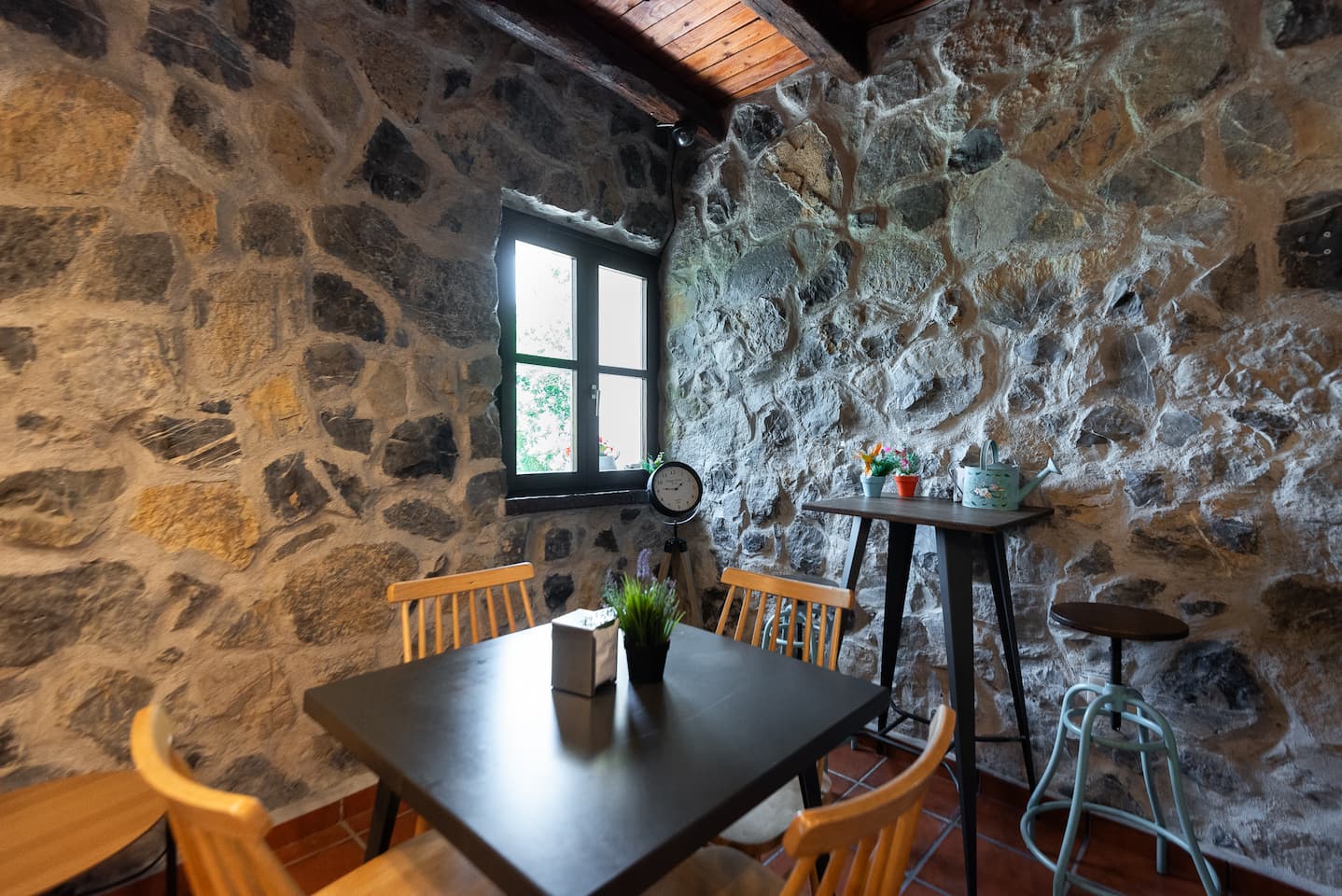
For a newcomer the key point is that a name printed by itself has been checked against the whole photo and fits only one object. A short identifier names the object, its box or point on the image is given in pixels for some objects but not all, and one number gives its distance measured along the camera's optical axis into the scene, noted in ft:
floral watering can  6.03
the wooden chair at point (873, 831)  2.11
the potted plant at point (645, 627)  3.93
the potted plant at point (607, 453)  9.22
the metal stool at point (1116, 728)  4.69
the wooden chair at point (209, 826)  2.13
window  8.12
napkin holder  3.74
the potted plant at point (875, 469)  7.05
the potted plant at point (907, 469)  6.93
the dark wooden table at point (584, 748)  2.45
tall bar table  5.25
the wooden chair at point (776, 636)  3.84
